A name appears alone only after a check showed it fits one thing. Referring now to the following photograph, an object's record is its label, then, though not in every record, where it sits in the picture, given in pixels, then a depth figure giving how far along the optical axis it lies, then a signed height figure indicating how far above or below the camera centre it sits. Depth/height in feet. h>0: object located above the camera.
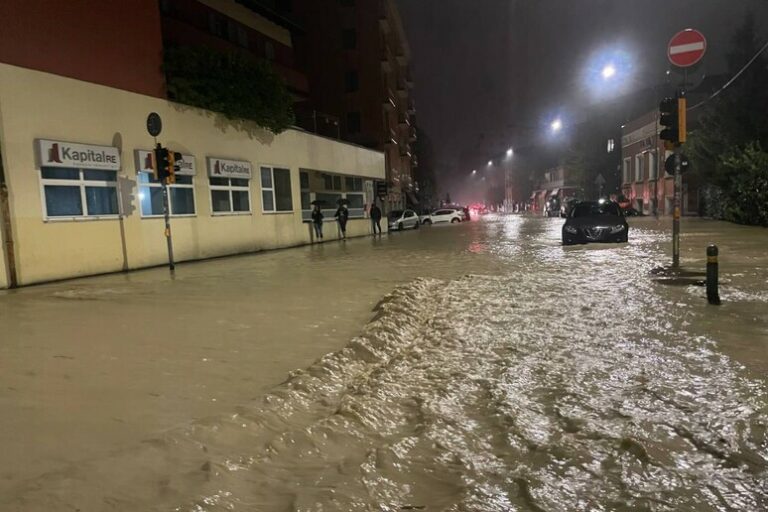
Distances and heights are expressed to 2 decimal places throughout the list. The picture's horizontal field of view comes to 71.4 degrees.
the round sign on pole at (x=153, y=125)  45.68 +8.36
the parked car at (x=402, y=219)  127.85 -2.35
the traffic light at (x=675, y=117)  38.50 +5.67
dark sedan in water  58.34 -3.15
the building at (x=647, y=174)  148.05 +7.70
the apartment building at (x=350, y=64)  144.46 +40.48
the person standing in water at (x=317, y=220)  82.89 -0.87
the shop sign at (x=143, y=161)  50.65 +5.93
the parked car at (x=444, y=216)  160.25 -2.64
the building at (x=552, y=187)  247.09 +7.48
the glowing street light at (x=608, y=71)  79.15 +19.09
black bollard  27.22 -4.27
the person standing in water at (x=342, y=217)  91.45 -0.67
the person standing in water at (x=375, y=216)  103.60 -0.89
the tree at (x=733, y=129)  102.53 +13.62
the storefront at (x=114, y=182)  39.96 +3.93
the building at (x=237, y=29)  68.33 +28.38
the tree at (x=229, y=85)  55.83 +15.06
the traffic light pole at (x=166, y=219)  45.99 +0.25
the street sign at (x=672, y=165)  40.37 +2.41
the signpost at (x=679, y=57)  39.55 +10.35
